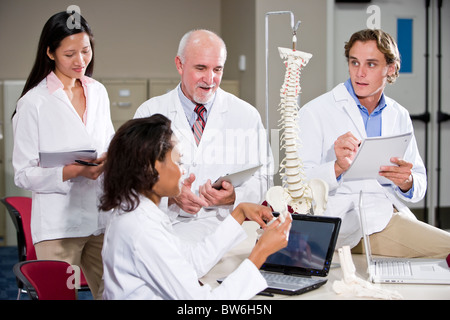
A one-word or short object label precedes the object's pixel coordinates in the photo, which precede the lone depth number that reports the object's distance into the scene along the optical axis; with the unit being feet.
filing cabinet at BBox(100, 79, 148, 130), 15.29
